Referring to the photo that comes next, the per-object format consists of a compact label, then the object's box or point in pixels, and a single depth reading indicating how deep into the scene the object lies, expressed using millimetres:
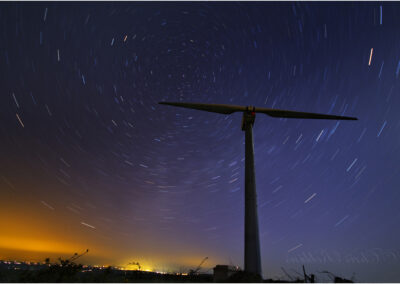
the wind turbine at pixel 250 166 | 22422
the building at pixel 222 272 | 22359
